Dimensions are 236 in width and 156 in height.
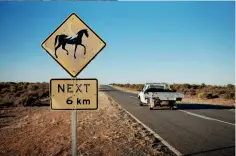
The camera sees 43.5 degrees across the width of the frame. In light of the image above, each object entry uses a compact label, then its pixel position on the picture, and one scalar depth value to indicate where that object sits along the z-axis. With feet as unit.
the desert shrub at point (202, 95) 107.24
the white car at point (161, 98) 59.26
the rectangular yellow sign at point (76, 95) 15.89
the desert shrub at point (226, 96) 100.62
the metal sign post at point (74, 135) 15.81
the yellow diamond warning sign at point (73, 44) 15.99
